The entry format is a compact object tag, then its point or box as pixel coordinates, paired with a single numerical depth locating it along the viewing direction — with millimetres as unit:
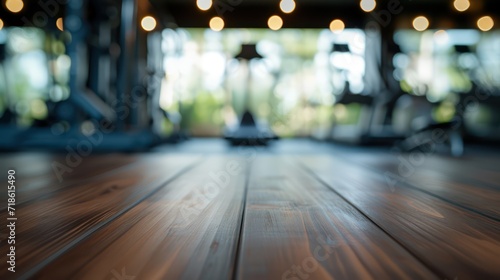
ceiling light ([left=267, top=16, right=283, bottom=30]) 5051
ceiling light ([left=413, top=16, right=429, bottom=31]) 5094
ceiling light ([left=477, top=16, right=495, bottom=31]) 5219
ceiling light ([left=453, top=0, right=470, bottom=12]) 4500
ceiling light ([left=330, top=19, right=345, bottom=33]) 5080
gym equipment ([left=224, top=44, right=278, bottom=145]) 3207
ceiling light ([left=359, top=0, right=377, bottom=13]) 4298
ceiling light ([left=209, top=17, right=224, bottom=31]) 5185
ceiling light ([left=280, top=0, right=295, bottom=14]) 4509
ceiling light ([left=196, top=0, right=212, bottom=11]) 4006
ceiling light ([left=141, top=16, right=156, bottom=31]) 3541
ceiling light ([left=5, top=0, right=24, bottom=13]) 4727
